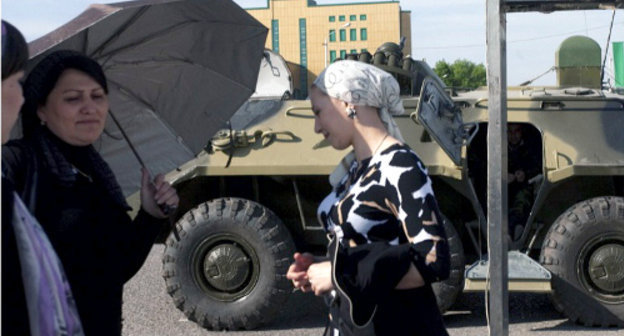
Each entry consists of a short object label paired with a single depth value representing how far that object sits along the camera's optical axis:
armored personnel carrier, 7.61
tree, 78.81
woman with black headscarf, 2.70
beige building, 63.31
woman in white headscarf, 2.85
